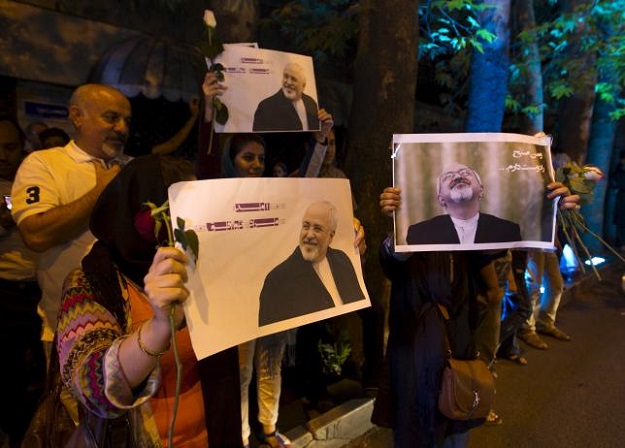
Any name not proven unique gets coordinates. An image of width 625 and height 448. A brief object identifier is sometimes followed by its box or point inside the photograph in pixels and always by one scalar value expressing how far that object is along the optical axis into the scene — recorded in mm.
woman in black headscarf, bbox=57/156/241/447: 1072
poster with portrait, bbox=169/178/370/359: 1243
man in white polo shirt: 1944
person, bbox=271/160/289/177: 3701
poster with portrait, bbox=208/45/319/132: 2248
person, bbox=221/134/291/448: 2582
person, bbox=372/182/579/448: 2141
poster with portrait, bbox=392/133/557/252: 1865
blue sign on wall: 5215
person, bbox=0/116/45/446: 2672
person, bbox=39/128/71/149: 3727
